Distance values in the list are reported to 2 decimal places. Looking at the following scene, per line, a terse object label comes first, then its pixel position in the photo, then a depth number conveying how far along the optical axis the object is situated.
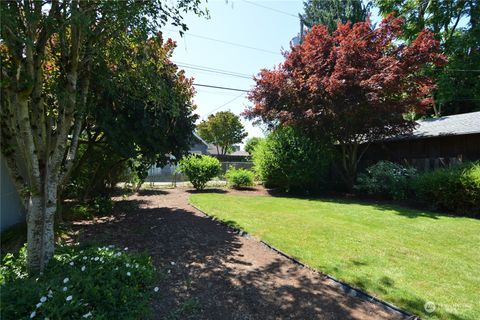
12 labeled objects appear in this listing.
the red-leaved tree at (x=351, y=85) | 10.75
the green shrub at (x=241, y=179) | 15.07
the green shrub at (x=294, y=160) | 12.48
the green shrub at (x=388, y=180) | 10.59
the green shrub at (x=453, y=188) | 8.21
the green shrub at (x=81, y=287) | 2.51
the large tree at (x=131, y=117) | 4.55
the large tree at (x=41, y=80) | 3.17
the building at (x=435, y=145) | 10.63
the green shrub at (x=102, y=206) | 7.66
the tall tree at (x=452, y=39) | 18.62
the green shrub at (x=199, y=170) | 14.33
